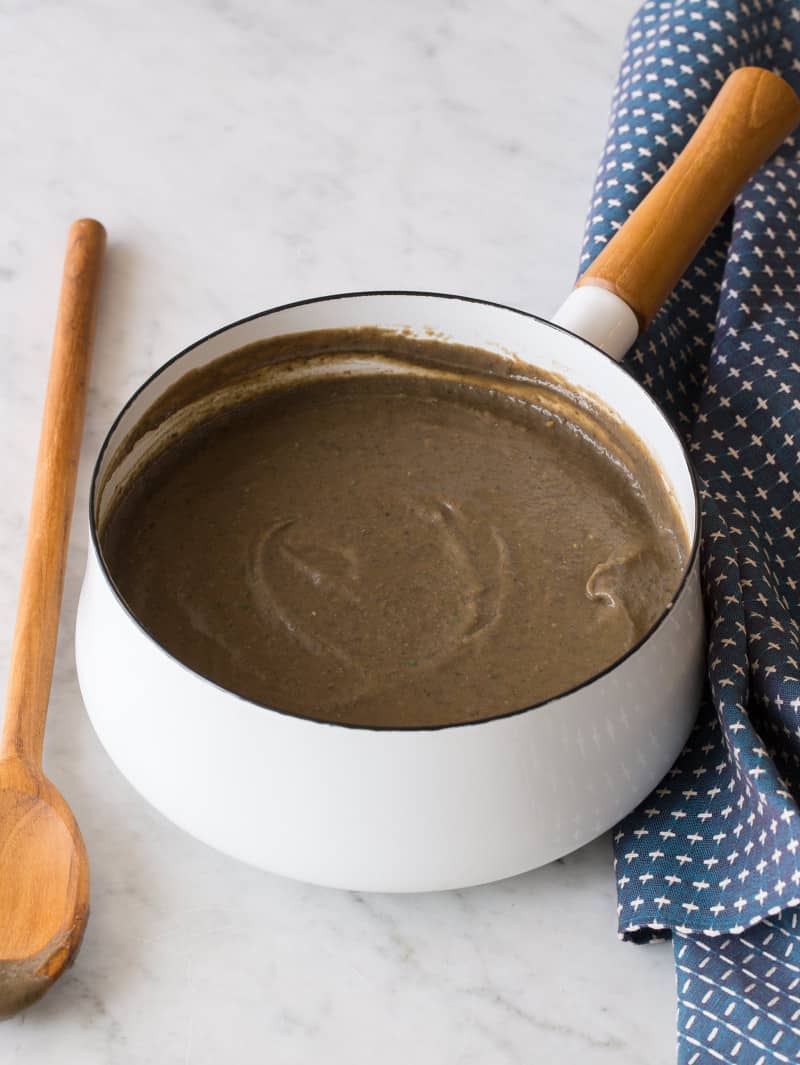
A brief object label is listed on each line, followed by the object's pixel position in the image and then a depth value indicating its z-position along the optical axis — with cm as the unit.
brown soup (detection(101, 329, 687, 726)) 105
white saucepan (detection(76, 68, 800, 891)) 91
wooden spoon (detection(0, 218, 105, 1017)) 99
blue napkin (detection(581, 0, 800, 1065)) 101
